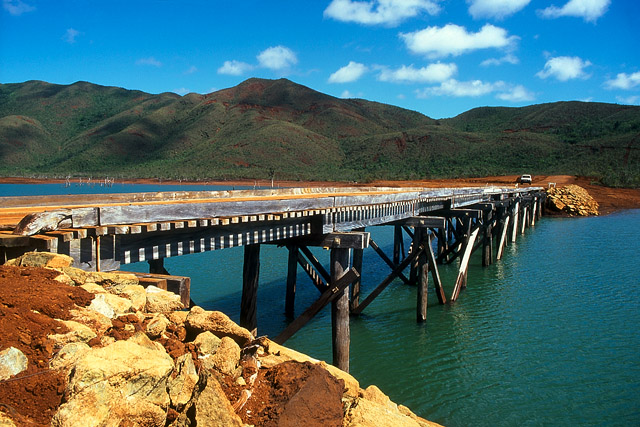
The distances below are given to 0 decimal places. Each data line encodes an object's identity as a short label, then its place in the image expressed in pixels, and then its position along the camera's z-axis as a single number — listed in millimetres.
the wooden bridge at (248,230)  4934
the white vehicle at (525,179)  49719
